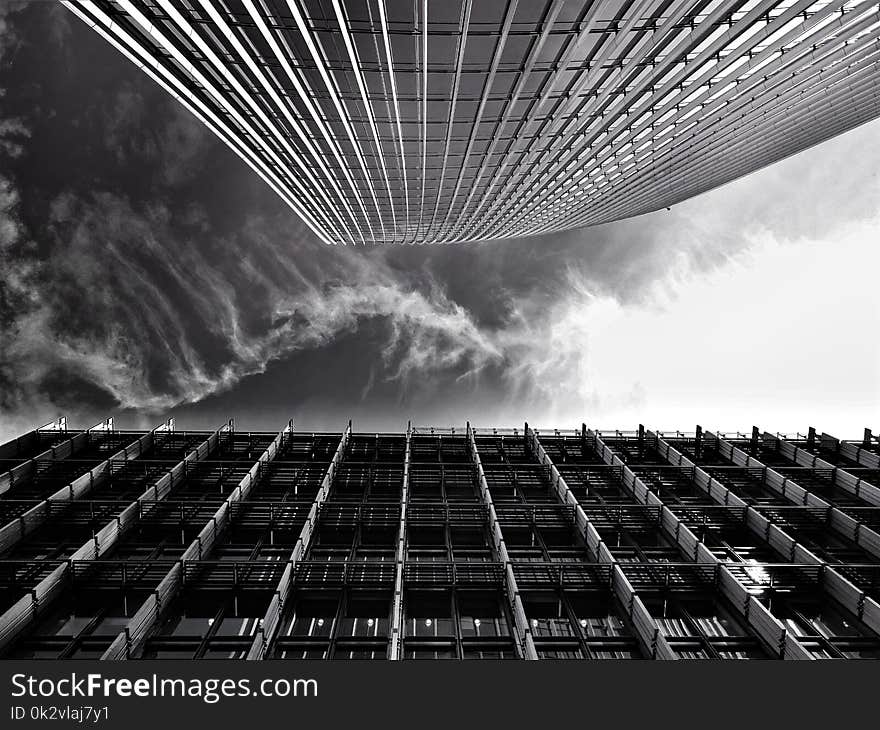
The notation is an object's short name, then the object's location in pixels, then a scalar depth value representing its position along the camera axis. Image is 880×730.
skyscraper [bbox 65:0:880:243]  26.39
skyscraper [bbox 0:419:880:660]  18.47
